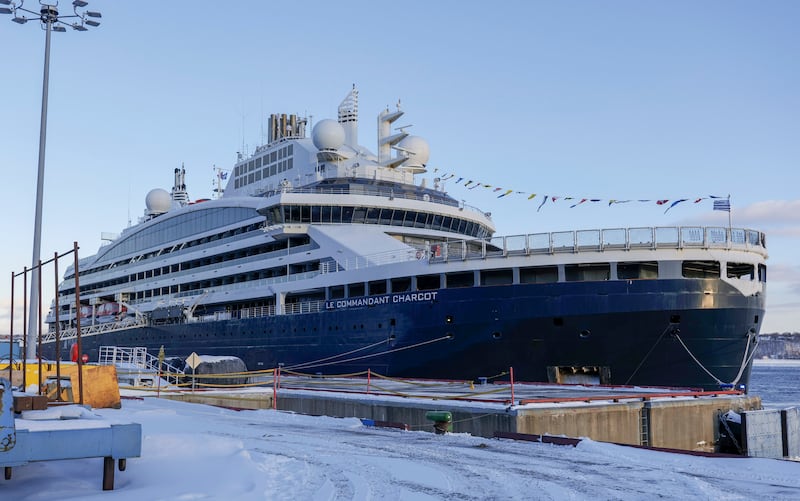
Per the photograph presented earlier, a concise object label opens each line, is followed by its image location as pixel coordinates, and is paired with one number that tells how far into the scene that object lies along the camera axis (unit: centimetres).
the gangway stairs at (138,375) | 2989
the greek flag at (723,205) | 2603
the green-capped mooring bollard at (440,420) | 1573
